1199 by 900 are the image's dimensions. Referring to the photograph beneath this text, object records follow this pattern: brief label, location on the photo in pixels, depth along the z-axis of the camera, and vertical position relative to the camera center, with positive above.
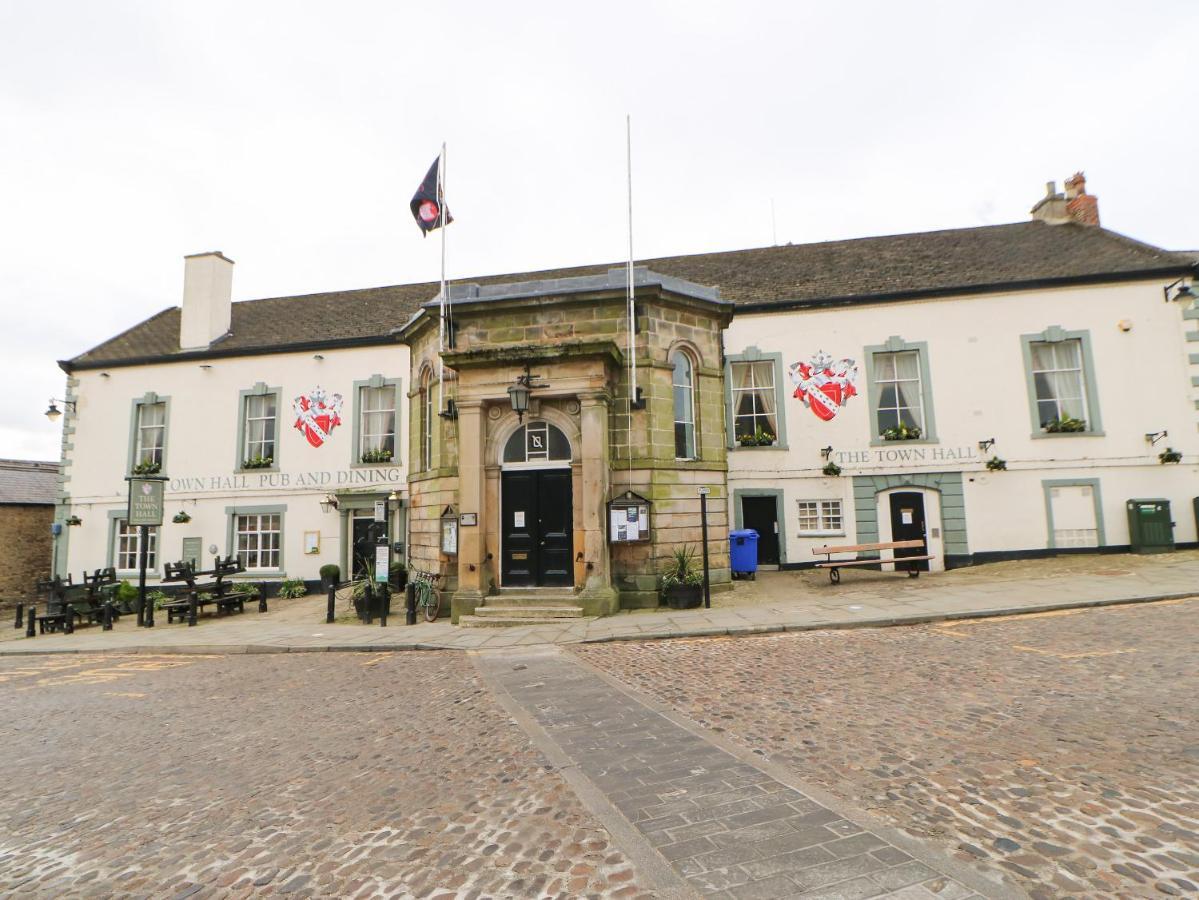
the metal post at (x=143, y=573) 13.76 -0.72
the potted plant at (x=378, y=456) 18.82 +2.48
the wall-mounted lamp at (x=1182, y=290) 15.66 +5.87
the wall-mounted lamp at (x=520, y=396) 11.84 +2.66
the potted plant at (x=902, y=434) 16.55 +2.48
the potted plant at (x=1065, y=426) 15.88 +2.49
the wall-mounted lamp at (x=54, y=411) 20.58 +4.47
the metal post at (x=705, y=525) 11.86 +0.08
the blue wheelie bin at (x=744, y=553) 15.18 -0.62
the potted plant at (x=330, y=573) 17.92 -1.05
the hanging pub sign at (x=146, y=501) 13.70 +0.91
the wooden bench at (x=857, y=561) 13.65 -0.79
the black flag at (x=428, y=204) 13.96 +7.58
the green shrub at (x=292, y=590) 18.11 -1.54
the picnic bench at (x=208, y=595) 14.42 -1.44
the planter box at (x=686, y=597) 12.05 -1.33
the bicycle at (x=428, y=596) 12.68 -1.28
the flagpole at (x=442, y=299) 13.56 +5.25
